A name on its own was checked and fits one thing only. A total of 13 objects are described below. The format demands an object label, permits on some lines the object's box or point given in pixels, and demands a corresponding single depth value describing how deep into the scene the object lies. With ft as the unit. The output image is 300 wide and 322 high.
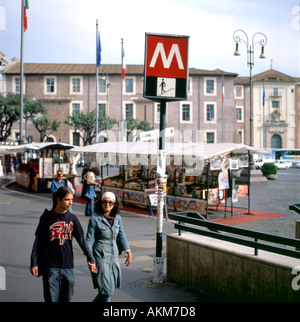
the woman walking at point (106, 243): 15.56
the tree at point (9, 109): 140.46
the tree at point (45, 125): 163.32
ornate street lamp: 86.89
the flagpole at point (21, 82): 88.50
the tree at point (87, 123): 164.86
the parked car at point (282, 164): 187.21
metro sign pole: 21.54
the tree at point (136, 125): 171.32
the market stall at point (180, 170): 46.55
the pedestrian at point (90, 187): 44.11
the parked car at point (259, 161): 174.16
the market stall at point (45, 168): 76.02
